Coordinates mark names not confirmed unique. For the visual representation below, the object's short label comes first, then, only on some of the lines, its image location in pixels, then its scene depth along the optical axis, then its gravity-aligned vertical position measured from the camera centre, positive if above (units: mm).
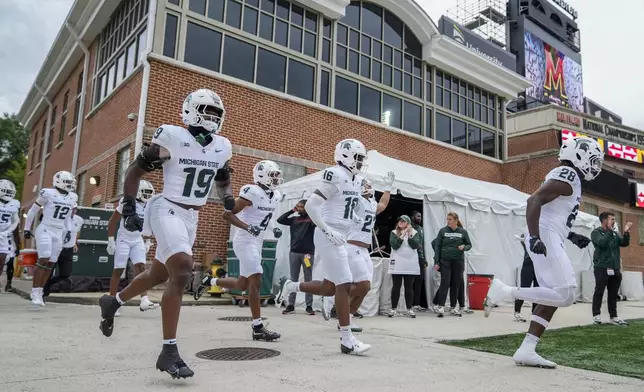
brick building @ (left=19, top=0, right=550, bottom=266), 12398 +5705
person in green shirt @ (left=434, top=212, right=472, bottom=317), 9094 +294
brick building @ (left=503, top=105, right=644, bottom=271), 20281 +6620
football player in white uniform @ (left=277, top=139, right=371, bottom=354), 4773 +513
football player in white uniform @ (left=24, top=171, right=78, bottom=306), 8047 +539
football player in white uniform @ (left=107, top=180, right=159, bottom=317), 7504 +142
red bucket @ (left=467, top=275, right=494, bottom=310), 10227 -338
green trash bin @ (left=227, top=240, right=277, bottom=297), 9680 -45
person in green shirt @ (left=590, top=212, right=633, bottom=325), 8242 +264
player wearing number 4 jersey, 5379 +462
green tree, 43156 +9963
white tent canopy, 10320 +1451
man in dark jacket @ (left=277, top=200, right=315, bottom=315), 8715 +322
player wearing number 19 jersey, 3590 +571
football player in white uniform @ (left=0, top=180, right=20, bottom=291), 8812 +694
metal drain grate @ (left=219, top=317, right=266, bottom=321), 7149 -812
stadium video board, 37094 +16083
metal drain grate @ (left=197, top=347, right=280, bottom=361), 4160 -802
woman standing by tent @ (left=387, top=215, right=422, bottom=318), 8797 +159
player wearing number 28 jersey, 4199 +385
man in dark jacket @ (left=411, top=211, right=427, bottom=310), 9273 -76
